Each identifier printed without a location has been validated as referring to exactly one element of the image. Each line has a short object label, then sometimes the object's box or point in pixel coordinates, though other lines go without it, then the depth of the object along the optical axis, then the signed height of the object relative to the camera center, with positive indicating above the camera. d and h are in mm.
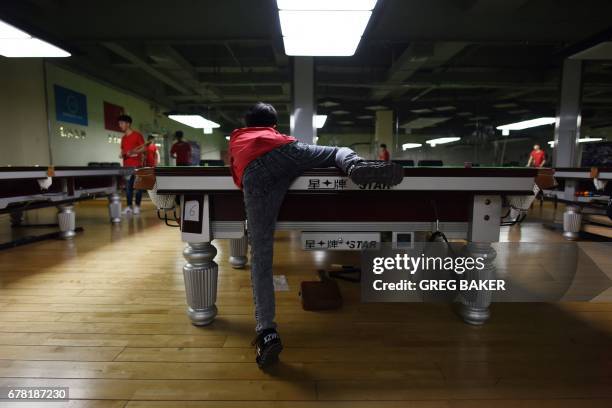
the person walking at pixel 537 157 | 7899 +264
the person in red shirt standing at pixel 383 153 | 8523 +355
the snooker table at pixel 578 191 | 3619 -285
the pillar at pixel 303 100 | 6009 +1180
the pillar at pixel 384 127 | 10789 +1273
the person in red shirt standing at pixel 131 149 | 5625 +265
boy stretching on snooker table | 1564 -51
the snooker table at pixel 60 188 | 3393 -290
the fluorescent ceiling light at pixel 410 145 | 13031 +850
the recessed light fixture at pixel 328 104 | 9323 +1745
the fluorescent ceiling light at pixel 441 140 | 11866 +981
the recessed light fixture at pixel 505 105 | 11352 +2129
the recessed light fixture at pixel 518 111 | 11852 +2015
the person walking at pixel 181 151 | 6312 +265
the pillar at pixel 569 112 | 6410 +1072
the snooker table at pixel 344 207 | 1775 -226
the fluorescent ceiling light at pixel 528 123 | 8188 +1189
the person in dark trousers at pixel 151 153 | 5867 +210
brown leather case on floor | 2258 -882
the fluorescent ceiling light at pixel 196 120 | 8650 +1255
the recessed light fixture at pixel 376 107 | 10153 +1818
